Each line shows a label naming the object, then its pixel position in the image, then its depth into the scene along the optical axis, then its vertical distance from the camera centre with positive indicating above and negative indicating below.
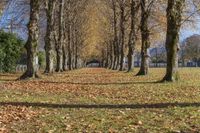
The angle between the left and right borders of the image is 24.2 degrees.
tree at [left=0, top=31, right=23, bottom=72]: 50.00 +1.68
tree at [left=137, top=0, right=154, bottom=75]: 37.31 +2.52
